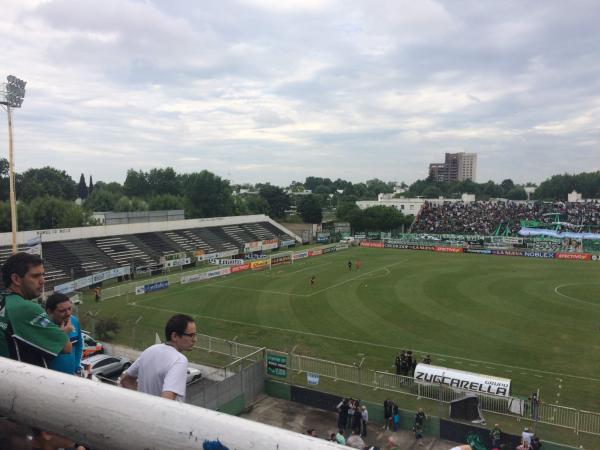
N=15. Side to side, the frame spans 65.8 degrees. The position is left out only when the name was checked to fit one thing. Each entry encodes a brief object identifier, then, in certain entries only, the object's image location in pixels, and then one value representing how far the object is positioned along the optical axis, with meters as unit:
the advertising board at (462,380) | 18.01
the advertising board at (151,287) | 39.81
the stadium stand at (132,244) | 45.62
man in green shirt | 3.17
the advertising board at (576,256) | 61.06
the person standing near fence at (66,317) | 4.34
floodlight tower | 29.00
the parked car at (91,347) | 22.25
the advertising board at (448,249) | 69.50
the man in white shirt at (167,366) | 3.46
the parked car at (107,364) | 19.81
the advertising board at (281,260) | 54.81
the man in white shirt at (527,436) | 14.40
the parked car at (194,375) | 19.92
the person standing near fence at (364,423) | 16.33
